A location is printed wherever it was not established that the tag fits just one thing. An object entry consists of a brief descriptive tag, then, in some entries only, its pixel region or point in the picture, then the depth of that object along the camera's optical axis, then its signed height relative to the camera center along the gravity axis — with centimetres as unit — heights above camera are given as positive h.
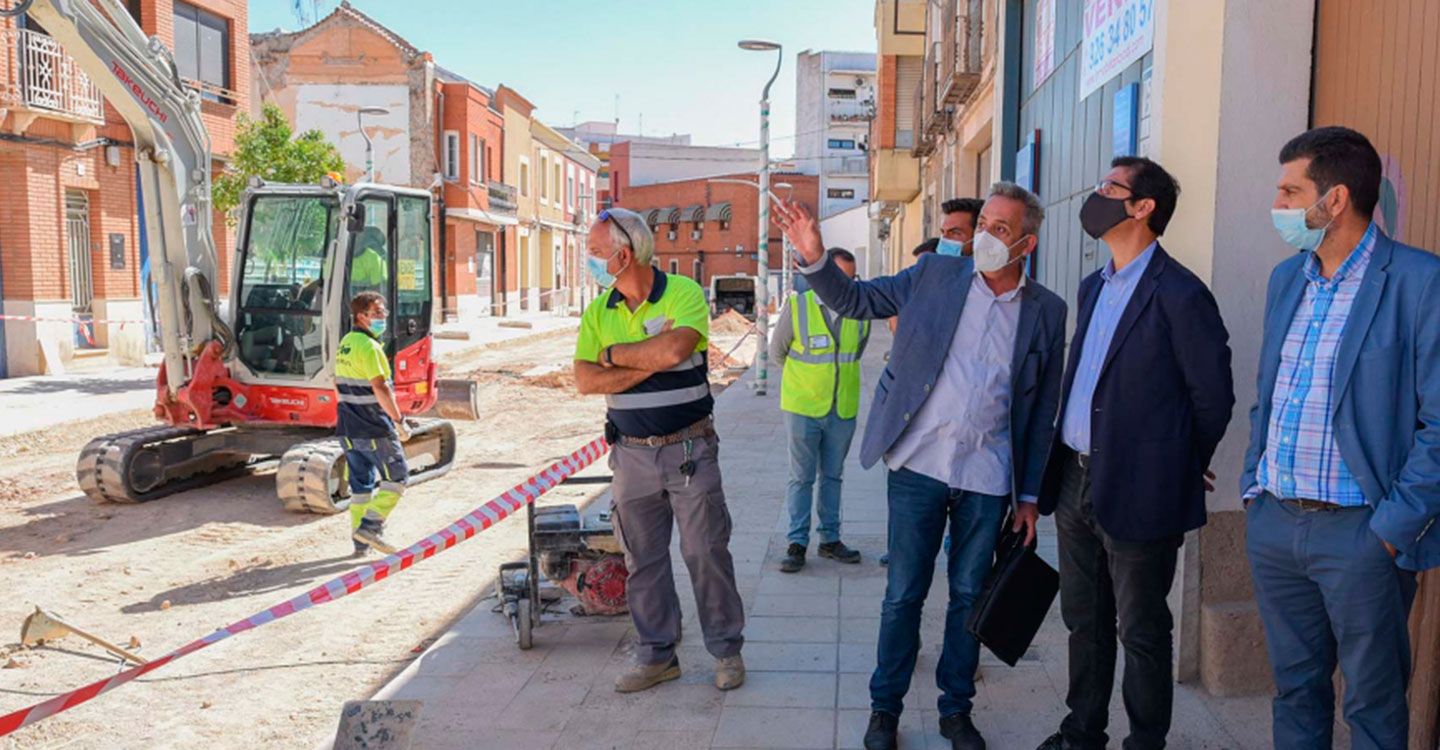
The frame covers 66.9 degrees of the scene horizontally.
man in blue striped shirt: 283 -45
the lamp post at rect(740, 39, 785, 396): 1641 +37
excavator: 912 -25
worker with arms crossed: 453 -70
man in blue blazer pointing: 385 -49
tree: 1794 +194
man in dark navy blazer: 337 -51
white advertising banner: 530 +129
